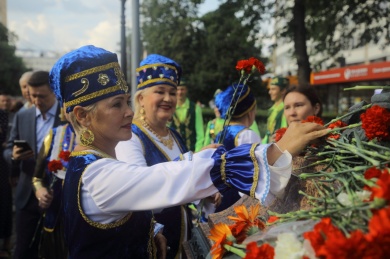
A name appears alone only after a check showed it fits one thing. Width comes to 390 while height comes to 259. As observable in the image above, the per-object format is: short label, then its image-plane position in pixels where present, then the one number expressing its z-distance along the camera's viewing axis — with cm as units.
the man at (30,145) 423
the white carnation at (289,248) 112
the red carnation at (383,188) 98
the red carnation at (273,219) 138
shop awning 1814
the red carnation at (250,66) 238
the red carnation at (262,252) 117
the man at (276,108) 627
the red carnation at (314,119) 213
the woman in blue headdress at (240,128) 359
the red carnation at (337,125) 183
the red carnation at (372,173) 116
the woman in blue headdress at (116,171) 167
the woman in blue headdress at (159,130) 283
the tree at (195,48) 3375
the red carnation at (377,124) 148
